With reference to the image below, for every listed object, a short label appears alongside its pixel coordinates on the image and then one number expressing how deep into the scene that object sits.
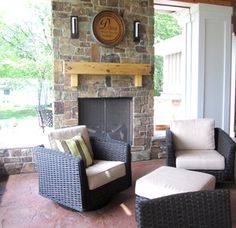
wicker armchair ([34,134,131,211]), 2.85
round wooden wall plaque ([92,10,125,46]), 4.41
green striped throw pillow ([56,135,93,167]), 3.18
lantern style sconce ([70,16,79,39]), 4.25
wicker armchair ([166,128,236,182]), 3.50
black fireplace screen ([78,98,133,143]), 4.61
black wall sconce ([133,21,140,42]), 4.60
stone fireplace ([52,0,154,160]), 4.27
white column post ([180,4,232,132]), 5.05
